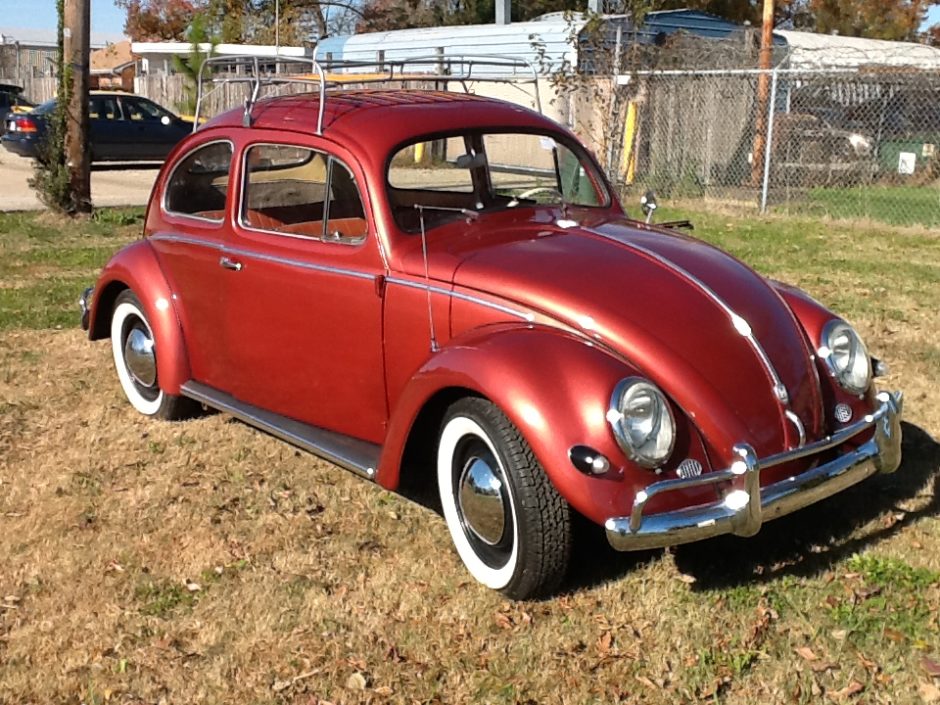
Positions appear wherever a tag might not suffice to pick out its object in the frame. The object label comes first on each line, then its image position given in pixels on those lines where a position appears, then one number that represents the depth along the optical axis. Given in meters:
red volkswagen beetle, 3.52
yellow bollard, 14.66
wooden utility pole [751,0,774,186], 13.46
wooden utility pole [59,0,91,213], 12.02
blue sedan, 20.27
